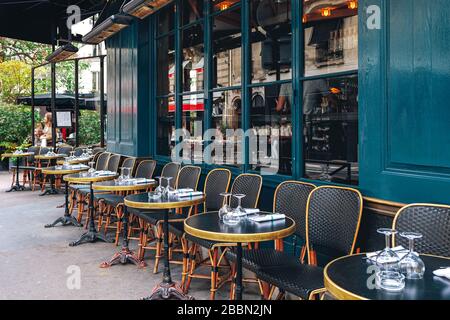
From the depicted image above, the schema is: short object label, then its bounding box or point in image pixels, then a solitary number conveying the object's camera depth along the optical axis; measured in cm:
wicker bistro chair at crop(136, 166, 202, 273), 464
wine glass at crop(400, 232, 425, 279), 197
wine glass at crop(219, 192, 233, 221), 322
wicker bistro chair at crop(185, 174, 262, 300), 370
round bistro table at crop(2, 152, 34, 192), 1059
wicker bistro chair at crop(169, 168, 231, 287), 443
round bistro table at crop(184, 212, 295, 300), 275
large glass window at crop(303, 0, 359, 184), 361
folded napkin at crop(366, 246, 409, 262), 210
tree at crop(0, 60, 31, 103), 1633
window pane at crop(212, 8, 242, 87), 508
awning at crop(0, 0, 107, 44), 1005
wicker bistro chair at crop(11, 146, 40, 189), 1109
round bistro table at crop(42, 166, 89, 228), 682
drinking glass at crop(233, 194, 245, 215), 321
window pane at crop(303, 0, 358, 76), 360
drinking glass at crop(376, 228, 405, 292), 185
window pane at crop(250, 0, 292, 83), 436
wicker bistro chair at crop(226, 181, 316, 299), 323
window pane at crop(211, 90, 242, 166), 510
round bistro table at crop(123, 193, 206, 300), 378
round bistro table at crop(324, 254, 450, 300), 179
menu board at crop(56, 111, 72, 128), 1099
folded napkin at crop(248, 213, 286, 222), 311
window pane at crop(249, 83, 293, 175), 436
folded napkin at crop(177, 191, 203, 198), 414
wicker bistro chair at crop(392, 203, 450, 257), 256
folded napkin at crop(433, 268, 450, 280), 196
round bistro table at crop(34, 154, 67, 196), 1009
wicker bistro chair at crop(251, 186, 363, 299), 284
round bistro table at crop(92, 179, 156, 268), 479
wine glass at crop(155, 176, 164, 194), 425
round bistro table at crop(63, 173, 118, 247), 570
